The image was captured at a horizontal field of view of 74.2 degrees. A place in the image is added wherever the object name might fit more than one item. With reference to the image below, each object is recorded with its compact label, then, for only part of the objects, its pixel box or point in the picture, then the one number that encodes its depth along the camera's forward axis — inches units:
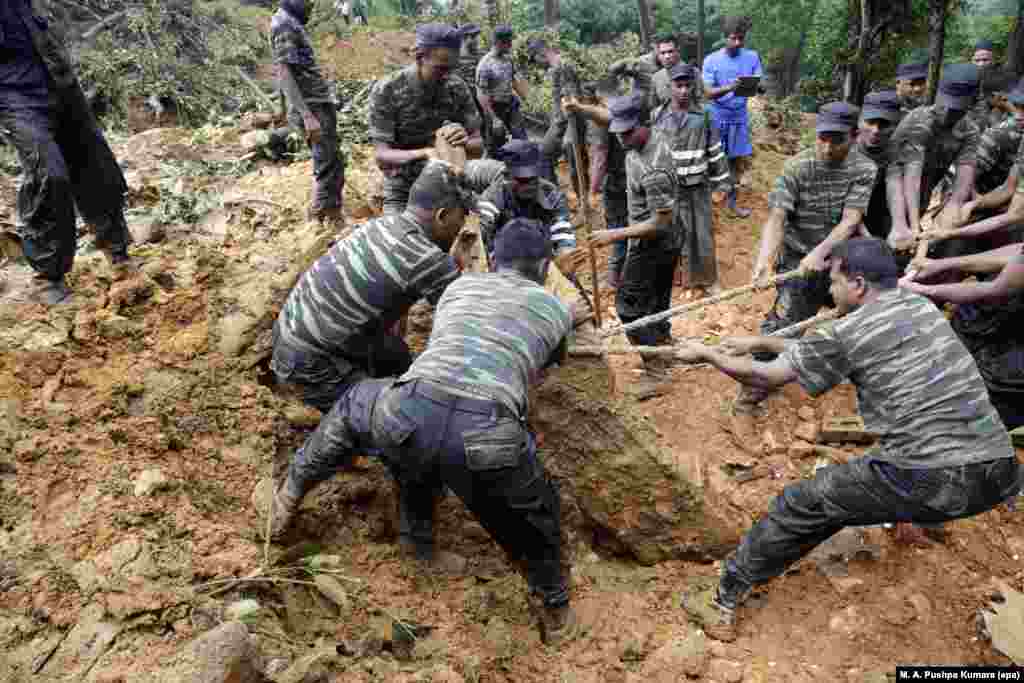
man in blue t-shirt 307.1
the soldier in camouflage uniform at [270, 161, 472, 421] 122.2
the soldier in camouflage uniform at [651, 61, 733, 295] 229.6
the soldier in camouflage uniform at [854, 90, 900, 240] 179.5
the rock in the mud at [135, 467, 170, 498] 111.0
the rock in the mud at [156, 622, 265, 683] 76.0
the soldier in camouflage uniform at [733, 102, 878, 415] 166.4
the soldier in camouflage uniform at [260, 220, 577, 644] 101.6
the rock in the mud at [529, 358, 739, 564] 137.9
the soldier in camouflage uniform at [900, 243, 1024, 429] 144.3
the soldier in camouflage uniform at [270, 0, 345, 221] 203.9
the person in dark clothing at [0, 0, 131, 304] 134.0
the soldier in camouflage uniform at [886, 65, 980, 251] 183.5
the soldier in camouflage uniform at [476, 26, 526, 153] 295.7
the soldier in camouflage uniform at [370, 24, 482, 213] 173.5
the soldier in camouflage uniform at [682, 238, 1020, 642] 105.7
